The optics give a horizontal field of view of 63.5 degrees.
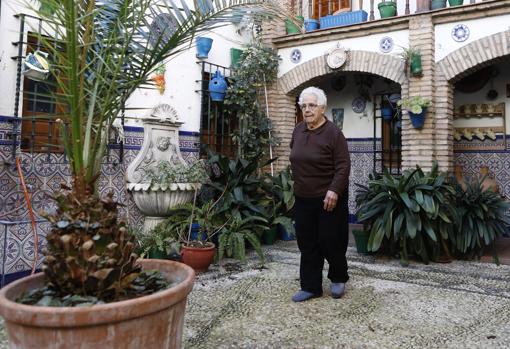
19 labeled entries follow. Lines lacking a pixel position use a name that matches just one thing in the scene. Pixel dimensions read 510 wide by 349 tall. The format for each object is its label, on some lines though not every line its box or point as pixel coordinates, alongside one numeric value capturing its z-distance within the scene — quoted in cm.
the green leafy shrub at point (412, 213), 458
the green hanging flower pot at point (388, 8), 634
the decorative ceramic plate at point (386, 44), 626
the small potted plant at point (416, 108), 563
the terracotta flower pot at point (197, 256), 427
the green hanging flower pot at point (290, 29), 718
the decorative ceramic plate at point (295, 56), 718
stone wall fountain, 514
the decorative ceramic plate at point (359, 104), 792
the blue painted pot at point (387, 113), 750
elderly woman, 325
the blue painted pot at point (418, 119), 572
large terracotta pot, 155
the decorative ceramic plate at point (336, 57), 668
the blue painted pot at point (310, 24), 716
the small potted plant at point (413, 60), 576
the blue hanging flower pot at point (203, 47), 633
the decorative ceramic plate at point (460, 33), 567
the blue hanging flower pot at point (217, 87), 657
